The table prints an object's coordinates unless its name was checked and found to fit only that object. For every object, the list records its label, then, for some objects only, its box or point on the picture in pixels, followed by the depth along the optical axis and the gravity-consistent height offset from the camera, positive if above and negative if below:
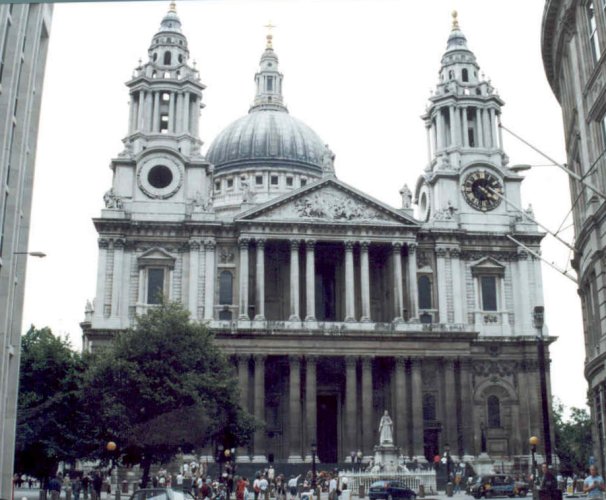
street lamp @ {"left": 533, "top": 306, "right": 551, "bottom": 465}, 25.48 +2.36
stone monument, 51.12 +0.68
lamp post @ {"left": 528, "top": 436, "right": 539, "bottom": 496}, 41.71 -0.73
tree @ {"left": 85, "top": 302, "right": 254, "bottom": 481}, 42.19 +3.42
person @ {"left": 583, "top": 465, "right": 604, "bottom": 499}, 18.86 -0.54
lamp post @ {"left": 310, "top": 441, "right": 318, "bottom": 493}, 45.73 -1.02
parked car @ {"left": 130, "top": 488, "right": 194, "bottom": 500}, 23.78 -0.91
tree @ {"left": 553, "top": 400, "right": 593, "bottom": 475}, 99.57 +2.80
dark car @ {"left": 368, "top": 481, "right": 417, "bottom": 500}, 39.34 -1.38
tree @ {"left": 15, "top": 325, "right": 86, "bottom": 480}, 43.16 +2.75
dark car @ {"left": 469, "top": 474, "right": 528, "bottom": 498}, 43.88 -1.35
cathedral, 60.38 +13.06
